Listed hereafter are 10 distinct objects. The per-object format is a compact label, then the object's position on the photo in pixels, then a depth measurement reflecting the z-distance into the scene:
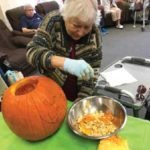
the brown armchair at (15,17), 2.60
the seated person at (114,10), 3.35
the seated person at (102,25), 3.27
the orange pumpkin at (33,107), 0.55
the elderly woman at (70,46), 0.62
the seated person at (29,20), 2.57
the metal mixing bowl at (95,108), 0.64
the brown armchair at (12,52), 1.99
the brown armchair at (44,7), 2.95
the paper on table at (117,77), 1.12
